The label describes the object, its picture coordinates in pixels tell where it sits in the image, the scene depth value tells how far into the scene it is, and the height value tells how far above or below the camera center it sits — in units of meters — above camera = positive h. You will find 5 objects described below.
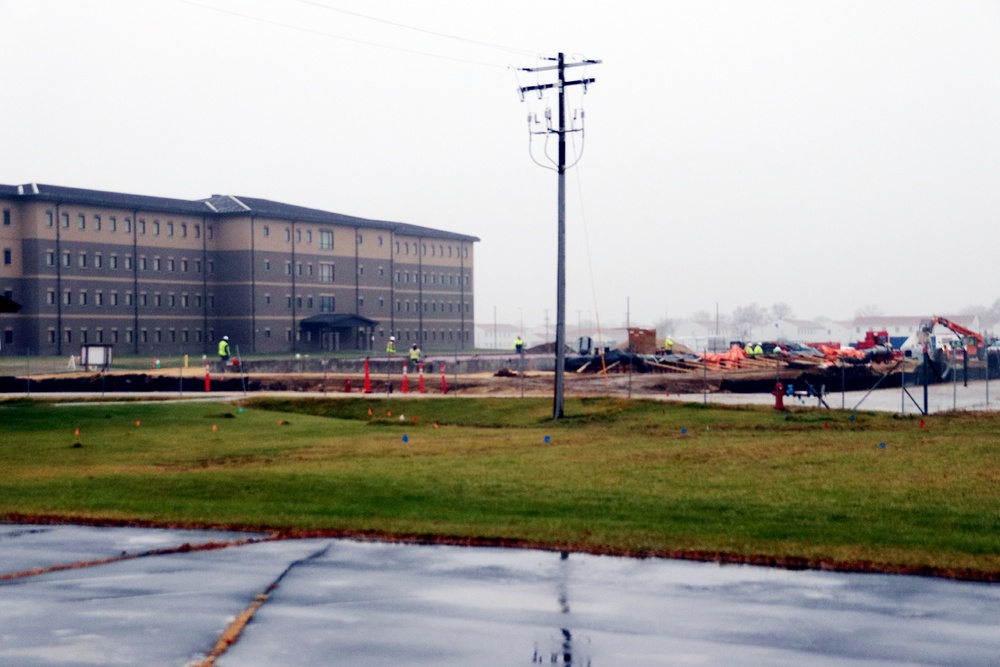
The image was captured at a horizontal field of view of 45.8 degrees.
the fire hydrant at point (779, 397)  35.94 -1.87
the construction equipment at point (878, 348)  71.69 -1.02
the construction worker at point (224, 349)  66.14 -0.42
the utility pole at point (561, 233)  34.81 +3.12
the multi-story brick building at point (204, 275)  90.62 +5.84
